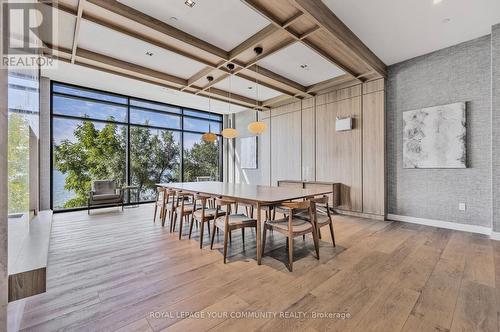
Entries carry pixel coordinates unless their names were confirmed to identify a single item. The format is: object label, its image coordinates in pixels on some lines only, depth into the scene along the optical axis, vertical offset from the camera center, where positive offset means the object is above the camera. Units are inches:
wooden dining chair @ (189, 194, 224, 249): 119.4 -26.8
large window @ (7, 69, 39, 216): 52.3 +8.8
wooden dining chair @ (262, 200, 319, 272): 93.5 -27.9
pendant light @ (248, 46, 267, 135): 144.0 +31.0
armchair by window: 198.5 -26.5
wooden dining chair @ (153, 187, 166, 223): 165.3 -30.8
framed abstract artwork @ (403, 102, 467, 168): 144.7 +20.2
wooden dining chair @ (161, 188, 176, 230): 152.7 -26.7
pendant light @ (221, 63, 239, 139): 180.1 +27.7
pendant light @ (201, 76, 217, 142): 188.5 +26.1
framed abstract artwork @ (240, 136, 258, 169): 300.2 +18.6
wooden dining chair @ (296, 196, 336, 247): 107.7 -27.5
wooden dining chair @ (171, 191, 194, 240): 134.1 -27.3
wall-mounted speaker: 196.1 +38.4
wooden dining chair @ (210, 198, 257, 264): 102.0 -27.2
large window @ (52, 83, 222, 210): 211.0 +26.5
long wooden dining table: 98.7 -15.2
